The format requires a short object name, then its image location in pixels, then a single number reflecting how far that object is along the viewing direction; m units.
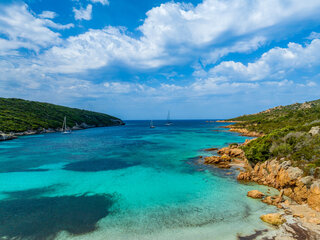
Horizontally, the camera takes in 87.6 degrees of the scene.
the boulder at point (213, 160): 31.70
